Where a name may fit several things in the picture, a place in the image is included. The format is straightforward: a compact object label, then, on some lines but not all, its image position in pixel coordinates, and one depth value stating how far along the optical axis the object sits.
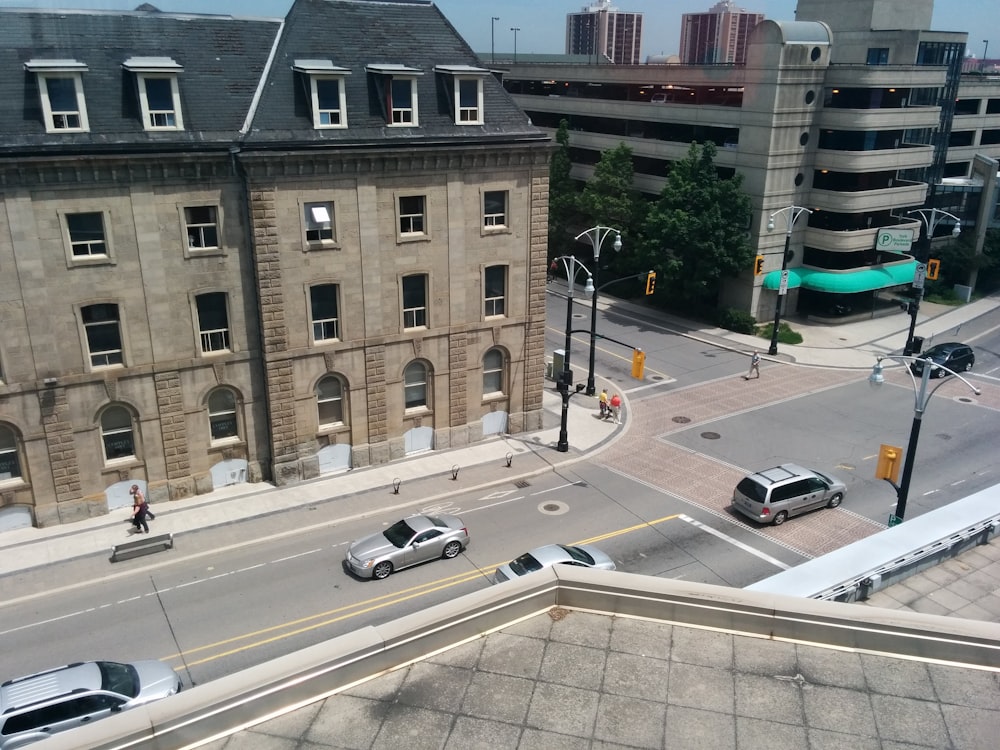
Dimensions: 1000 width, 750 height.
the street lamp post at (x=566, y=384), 35.25
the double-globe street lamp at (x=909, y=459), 26.52
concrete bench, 27.33
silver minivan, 29.72
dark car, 47.00
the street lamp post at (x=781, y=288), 49.13
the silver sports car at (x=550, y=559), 24.86
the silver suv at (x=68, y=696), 17.77
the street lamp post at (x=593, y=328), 37.31
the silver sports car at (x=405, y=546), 26.33
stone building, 27.08
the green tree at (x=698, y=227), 52.12
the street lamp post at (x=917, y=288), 47.76
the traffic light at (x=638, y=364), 39.56
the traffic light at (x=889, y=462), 26.36
